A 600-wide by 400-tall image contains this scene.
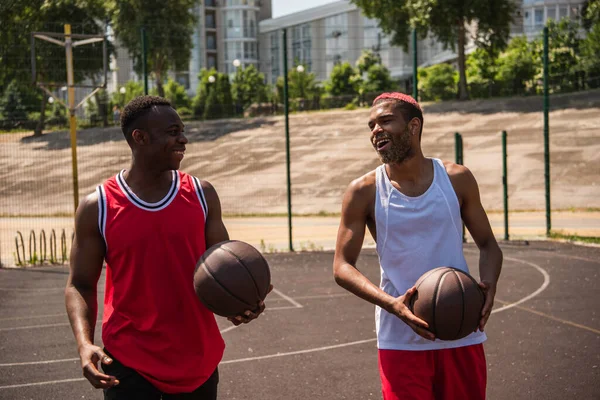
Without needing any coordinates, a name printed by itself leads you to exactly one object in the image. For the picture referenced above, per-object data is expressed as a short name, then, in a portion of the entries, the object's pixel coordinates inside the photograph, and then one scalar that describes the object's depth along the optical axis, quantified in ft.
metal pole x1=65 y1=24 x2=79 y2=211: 44.52
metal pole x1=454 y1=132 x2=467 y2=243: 46.75
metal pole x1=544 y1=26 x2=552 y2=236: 48.93
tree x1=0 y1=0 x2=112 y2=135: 57.31
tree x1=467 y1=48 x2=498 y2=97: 136.15
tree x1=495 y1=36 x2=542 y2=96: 132.98
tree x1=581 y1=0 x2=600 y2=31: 132.23
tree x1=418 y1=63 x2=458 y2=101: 139.85
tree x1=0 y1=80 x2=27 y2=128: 67.32
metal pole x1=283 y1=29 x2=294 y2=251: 47.01
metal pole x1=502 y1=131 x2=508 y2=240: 47.93
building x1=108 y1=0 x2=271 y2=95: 289.94
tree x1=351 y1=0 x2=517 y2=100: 124.98
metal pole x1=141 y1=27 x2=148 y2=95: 46.84
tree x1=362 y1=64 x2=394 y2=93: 166.50
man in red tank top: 11.13
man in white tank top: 11.80
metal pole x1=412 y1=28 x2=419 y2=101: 48.87
